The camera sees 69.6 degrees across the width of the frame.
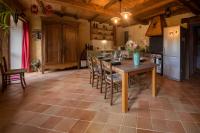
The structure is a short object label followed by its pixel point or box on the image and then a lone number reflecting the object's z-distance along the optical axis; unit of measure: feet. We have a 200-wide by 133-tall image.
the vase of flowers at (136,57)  9.44
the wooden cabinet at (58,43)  19.12
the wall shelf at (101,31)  25.55
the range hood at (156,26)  18.60
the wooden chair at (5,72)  11.55
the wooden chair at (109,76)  9.14
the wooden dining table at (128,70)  8.00
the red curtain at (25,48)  19.10
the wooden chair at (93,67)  12.33
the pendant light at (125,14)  12.98
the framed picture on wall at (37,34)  20.29
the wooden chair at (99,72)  10.43
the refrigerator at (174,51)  14.98
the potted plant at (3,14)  6.79
